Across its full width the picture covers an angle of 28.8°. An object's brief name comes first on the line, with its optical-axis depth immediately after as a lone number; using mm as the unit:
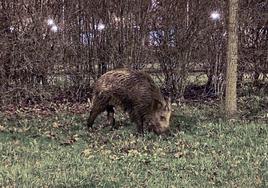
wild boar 10070
